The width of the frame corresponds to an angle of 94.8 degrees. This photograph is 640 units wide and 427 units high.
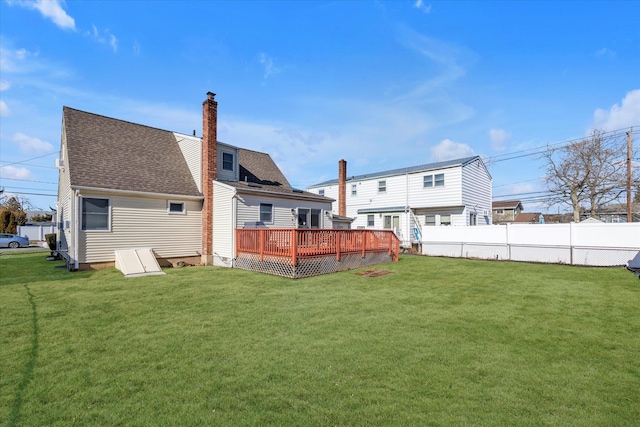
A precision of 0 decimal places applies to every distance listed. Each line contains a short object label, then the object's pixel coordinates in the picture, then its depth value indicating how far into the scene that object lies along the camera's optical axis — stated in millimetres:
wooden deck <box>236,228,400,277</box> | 10016
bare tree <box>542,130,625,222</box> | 21672
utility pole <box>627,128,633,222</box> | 16844
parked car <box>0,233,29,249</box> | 24808
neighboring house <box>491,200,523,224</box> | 45228
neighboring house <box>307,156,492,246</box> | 19016
